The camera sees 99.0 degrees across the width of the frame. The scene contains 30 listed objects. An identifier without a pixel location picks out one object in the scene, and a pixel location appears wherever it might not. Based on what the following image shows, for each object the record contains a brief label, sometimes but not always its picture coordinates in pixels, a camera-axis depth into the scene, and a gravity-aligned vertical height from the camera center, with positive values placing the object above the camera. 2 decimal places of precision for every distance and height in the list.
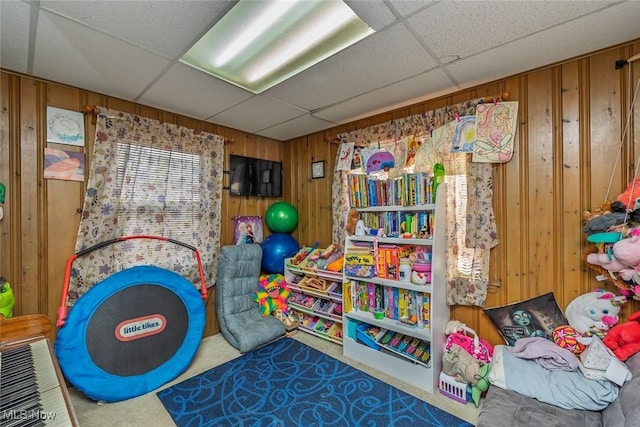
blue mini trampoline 1.92 -0.93
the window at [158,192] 2.44 +0.21
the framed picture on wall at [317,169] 3.36 +0.54
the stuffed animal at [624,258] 1.50 -0.27
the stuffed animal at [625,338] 1.57 -0.75
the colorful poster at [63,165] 2.09 +0.39
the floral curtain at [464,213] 2.16 -0.01
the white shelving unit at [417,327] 2.09 -0.93
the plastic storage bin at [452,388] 1.96 -1.30
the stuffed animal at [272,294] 3.13 -0.95
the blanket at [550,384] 1.54 -1.04
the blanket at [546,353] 1.70 -0.92
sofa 1.39 -1.13
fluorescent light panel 1.39 +1.03
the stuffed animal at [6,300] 1.63 -0.52
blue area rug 1.80 -1.37
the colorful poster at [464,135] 2.19 +0.63
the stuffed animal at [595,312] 1.69 -0.65
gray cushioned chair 2.73 -0.98
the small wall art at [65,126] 2.11 +0.69
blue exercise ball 3.24 -0.47
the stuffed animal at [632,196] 1.57 +0.09
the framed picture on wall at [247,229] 3.24 -0.21
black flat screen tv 3.21 +0.45
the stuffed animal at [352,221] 2.72 -0.09
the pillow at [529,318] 1.93 -0.78
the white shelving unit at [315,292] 2.80 -0.86
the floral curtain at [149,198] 2.28 +0.14
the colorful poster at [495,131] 2.07 +0.62
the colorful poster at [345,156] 3.00 +0.63
